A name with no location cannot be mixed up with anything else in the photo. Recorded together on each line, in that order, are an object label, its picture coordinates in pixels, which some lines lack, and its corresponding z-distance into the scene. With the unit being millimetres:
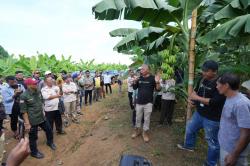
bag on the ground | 1133
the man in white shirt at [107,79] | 10907
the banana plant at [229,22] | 2525
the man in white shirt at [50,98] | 4288
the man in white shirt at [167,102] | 4355
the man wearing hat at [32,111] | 3645
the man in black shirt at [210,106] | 2456
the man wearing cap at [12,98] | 4267
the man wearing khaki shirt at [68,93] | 5419
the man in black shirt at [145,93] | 3670
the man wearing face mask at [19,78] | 4970
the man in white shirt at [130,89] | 5898
